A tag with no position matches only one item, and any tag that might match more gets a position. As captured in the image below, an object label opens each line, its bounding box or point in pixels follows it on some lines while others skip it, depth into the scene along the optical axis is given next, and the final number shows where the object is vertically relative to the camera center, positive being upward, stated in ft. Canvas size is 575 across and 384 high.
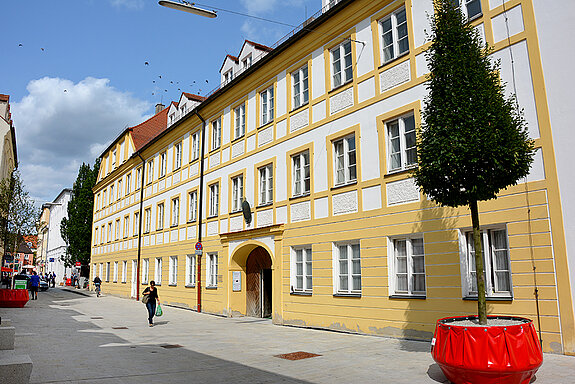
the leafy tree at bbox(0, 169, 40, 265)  80.12 +11.37
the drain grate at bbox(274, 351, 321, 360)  33.68 -5.81
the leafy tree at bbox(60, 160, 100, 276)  176.65 +20.69
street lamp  33.73 +18.94
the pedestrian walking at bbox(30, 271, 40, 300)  104.52 -0.82
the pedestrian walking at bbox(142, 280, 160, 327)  55.72 -2.63
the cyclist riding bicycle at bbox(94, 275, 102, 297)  117.50 -1.50
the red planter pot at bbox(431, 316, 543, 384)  22.34 -3.97
